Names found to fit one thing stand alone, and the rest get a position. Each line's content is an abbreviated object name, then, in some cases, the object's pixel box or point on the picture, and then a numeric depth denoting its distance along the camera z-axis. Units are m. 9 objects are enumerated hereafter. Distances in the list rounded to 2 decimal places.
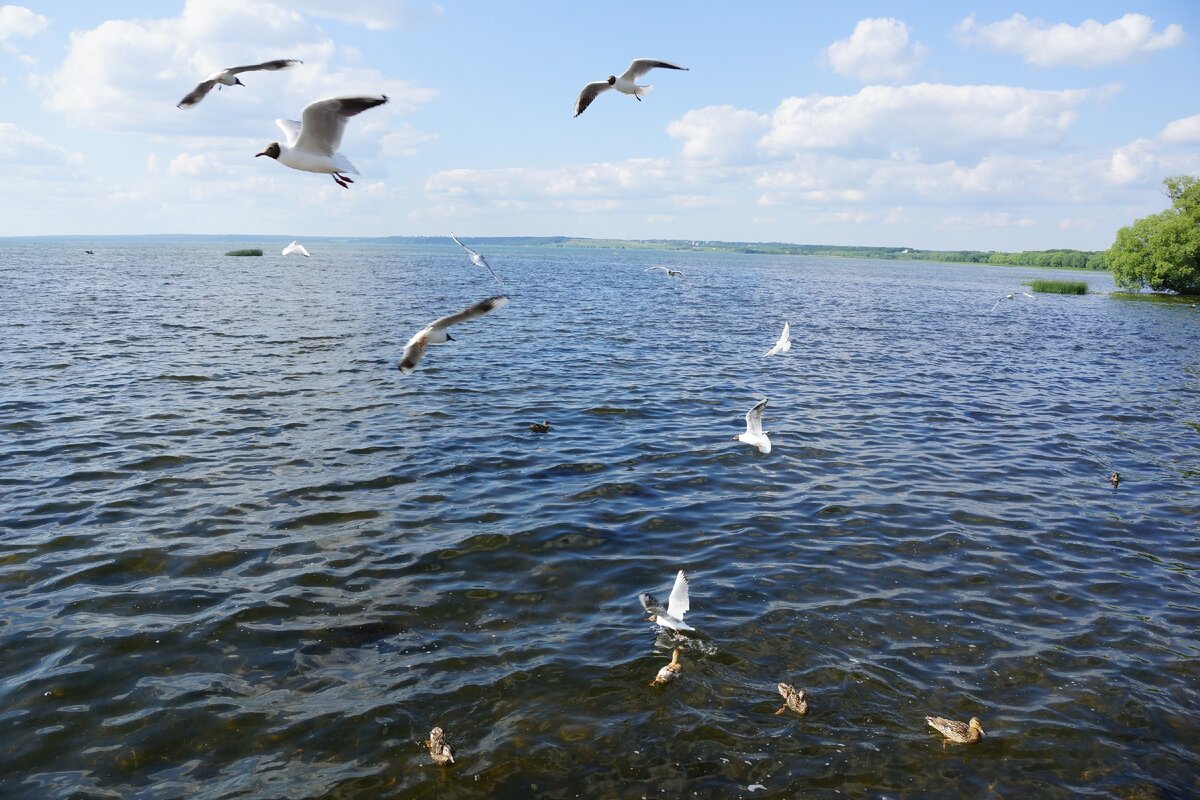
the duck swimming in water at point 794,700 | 7.12
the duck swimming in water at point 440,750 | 6.39
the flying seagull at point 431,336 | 9.38
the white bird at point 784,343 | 18.47
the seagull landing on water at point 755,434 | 12.99
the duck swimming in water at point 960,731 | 6.75
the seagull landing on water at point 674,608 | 7.66
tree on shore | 64.56
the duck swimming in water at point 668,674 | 7.53
